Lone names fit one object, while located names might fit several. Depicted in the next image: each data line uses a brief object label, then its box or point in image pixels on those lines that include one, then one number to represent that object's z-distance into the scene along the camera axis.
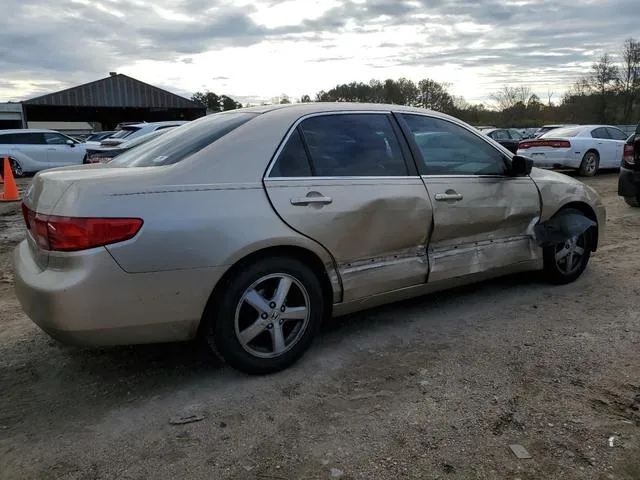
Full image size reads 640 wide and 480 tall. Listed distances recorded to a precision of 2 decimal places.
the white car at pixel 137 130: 12.93
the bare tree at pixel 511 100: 57.45
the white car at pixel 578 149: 14.05
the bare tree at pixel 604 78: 47.94
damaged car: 2.79
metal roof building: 39.97
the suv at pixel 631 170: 8.51
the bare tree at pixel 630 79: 46.47
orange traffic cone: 11.46
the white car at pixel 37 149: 17.41
